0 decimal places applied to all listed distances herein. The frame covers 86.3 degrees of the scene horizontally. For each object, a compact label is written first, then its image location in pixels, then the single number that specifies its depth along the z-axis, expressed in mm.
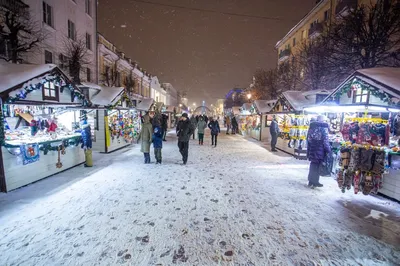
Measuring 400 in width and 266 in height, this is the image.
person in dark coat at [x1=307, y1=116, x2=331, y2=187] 5531
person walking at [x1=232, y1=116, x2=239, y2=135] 23509
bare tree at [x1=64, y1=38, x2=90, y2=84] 15028
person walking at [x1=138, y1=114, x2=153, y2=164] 7941
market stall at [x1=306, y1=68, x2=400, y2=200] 4750
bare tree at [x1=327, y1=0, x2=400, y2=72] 10359
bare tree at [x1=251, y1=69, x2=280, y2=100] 26680
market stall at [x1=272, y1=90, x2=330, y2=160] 9977
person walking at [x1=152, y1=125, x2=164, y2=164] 8141
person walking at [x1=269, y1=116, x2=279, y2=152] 11842
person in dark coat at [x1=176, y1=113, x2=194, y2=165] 8125
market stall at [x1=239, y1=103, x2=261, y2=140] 18822
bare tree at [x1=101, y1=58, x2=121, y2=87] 22656
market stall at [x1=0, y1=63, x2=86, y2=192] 5242
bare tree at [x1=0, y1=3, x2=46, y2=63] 10883
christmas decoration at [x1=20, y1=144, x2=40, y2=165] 5584
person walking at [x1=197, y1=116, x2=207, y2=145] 13621
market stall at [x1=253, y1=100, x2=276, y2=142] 17609
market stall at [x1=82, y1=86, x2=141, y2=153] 10570
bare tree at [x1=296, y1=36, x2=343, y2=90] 13220
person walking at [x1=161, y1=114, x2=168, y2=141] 13988
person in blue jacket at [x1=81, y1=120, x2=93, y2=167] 7758
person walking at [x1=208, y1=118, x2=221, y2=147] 13062
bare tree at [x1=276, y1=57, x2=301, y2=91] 20938
